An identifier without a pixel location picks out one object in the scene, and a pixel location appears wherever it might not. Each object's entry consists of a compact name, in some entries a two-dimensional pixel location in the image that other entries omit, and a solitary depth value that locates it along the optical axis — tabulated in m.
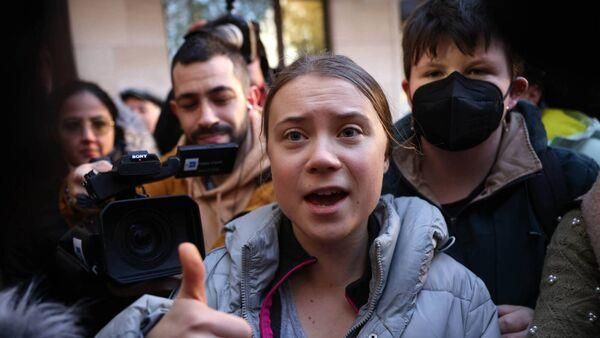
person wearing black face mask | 0.62
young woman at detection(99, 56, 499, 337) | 0.53
